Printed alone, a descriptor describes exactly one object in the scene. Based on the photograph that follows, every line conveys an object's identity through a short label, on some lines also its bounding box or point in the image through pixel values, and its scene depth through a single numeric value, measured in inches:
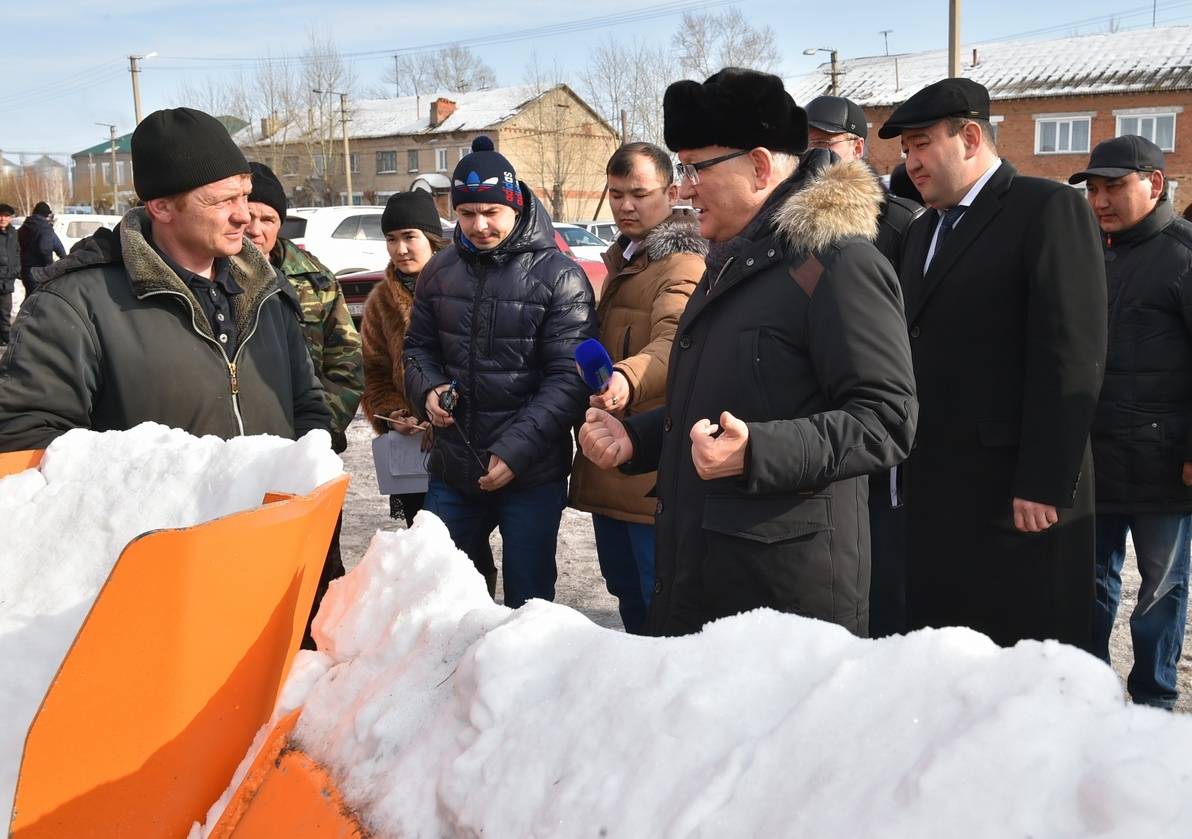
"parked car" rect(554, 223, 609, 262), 855.7
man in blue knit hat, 143.6
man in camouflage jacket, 166.2
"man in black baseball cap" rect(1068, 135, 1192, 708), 144.1
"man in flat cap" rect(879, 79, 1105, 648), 115.6
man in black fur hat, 84.0
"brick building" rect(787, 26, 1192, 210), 1497.3
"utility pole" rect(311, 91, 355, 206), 1916.8
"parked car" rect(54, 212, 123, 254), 1135.6
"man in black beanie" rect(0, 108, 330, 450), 101.0
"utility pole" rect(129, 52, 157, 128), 1332.4
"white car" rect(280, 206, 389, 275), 653.9
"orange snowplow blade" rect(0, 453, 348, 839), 59.0
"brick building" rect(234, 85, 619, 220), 2169.0
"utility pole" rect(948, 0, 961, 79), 592.9
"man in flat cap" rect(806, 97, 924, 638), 144.5
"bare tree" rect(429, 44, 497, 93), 2881.4
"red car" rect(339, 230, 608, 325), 399.9
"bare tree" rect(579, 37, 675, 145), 1881.2
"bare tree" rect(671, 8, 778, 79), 1903.3
